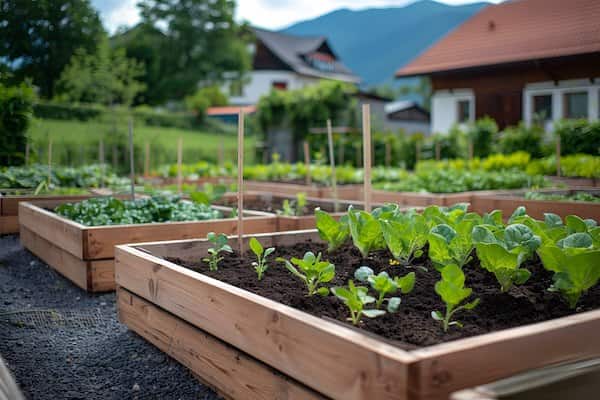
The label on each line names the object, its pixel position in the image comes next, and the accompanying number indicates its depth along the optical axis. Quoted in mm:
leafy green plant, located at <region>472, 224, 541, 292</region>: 2062
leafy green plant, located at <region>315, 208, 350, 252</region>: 2922
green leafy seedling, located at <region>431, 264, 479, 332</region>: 1789
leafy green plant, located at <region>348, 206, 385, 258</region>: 2688
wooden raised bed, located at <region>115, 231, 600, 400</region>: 1469
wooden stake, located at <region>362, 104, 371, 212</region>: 2992
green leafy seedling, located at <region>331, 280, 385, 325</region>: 1818
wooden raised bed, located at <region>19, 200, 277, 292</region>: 3904
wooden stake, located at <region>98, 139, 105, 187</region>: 6528
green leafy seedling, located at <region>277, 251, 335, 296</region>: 2174
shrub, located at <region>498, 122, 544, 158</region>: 6742
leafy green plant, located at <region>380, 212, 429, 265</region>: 2516
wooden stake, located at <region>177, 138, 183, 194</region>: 5140
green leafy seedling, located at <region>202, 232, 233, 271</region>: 2822
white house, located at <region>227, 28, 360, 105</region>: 31297
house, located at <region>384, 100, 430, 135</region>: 29875
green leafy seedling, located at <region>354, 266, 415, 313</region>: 1854
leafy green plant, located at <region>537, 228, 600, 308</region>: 1891
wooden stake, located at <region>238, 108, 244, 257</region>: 2951
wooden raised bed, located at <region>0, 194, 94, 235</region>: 5898
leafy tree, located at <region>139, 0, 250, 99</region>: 25141
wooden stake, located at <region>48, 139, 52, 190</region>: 6113
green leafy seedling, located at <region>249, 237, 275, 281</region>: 2598
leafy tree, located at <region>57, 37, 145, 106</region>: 8656
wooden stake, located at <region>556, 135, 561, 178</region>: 4925
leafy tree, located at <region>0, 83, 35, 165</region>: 5961
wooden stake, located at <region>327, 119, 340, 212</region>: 4080
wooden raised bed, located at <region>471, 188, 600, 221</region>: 4000
